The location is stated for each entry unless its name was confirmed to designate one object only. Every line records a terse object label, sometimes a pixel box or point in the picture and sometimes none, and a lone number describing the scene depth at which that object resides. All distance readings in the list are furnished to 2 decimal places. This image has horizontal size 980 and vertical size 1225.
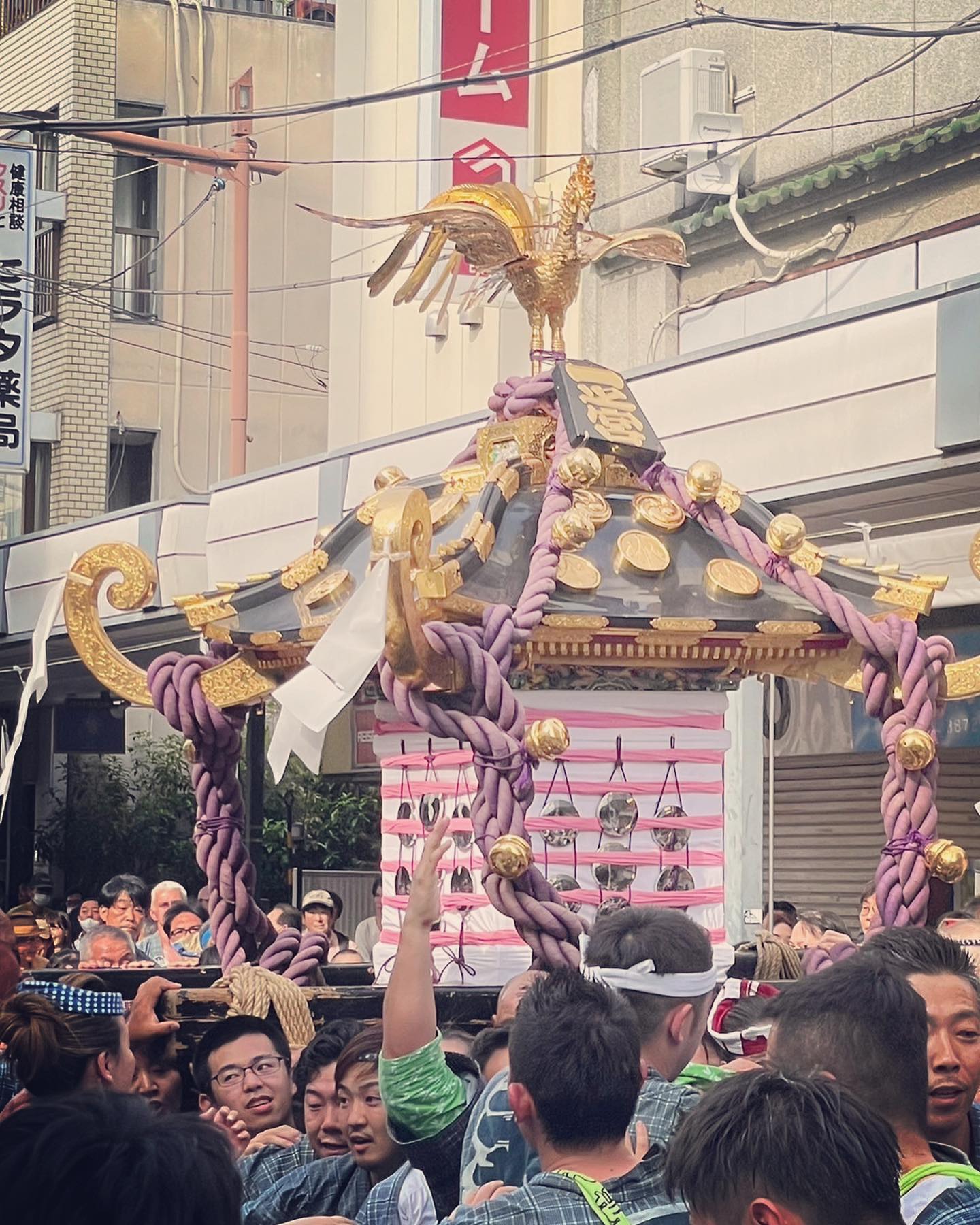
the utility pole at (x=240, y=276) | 20.75
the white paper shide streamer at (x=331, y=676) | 6.23
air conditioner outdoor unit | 15.39
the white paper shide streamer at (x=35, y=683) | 7.55
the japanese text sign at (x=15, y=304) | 19.06
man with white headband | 4.05
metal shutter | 14.42
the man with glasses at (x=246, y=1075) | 5.05
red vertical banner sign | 16.55
